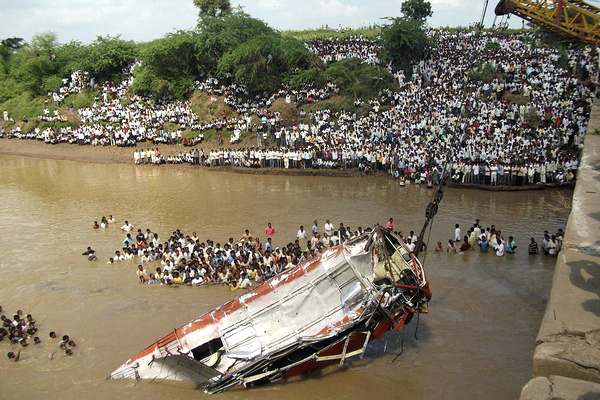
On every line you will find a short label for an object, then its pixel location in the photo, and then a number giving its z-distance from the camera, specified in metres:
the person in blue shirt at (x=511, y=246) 16.33
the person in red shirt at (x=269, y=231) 18.70
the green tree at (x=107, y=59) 40.88
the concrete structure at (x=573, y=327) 5.89
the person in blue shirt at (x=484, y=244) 16.45
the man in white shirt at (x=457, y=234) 17.12
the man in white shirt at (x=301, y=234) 18.06
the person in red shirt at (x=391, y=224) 17.30
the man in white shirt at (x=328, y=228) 17.75
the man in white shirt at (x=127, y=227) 19.84
